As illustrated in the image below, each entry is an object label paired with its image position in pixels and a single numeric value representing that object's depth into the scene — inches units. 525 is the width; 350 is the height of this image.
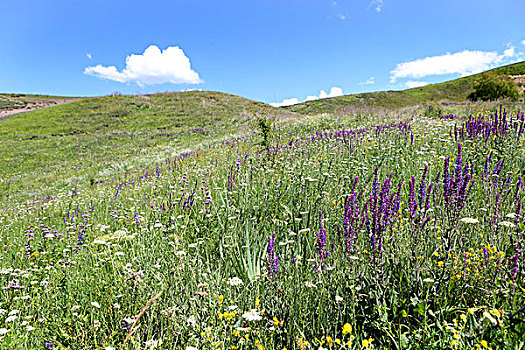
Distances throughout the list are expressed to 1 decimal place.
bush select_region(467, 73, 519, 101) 840.3
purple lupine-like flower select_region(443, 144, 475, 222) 81.4
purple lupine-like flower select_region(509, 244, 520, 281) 62.4
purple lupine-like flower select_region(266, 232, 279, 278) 77.7
